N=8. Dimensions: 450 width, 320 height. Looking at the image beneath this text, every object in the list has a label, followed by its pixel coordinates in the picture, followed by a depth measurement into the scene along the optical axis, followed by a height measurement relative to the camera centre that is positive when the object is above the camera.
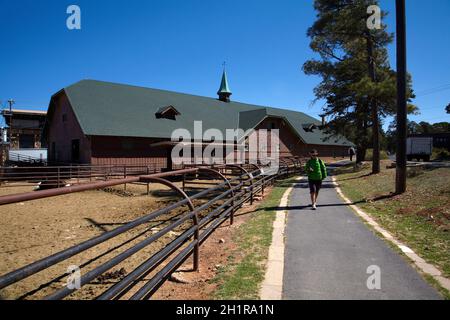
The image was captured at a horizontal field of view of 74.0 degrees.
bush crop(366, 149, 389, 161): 37.53 +0.17
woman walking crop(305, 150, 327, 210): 9.16 -0.54
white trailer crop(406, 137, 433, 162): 34.88 +1.04
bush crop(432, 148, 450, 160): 35.88 +0.25
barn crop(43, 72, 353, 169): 24.44 +3.26
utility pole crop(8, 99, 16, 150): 45.01 +7.75
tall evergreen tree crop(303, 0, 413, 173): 17.83 +6.36
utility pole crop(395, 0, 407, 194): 10.67 +2.08
